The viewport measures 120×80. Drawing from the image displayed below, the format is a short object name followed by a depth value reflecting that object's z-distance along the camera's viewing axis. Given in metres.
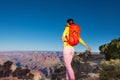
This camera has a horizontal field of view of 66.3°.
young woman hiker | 3.81
